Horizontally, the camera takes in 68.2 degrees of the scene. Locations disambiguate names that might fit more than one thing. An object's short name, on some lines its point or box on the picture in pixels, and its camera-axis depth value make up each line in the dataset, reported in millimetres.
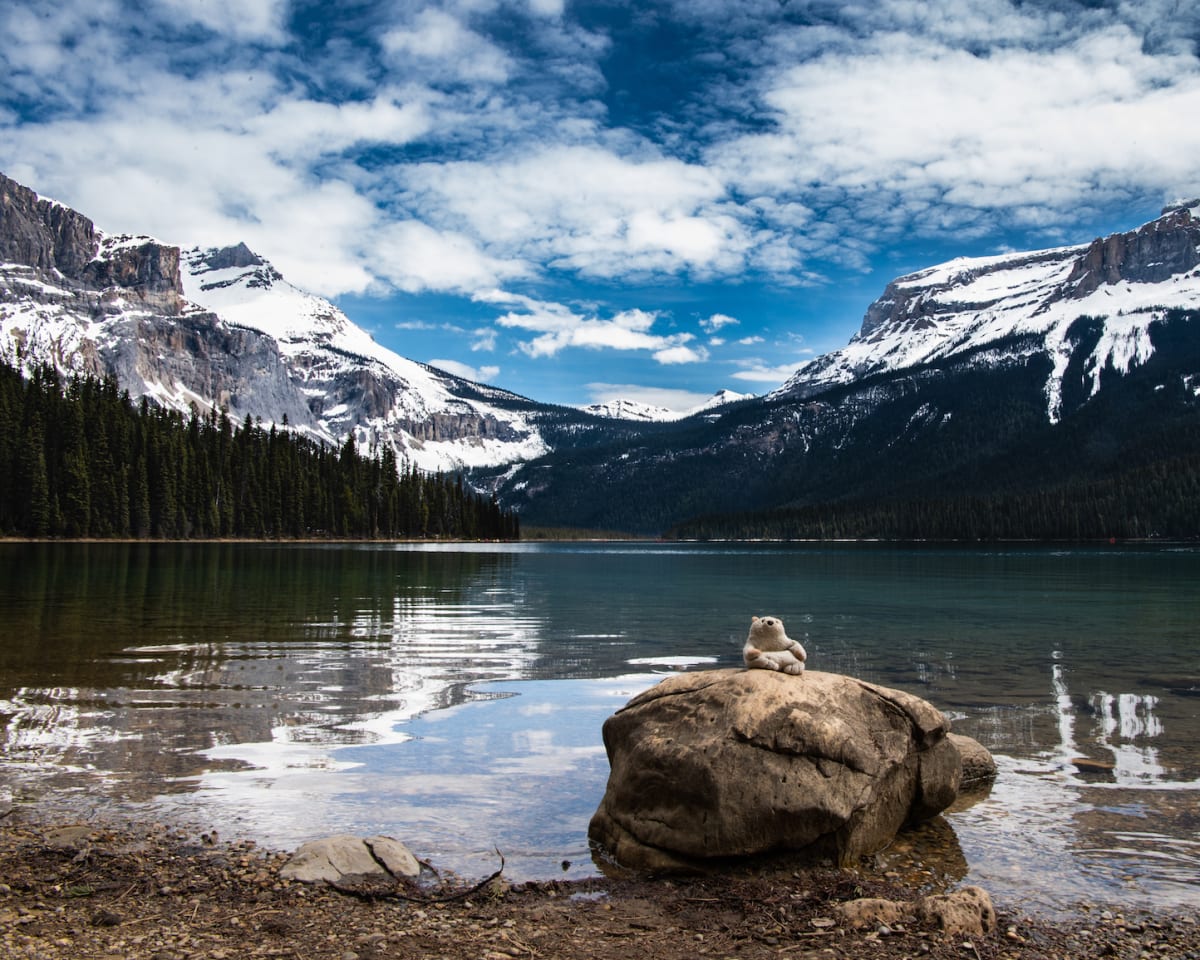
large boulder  11258
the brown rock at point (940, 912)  8984
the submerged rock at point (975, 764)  14766
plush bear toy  13117
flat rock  10148
